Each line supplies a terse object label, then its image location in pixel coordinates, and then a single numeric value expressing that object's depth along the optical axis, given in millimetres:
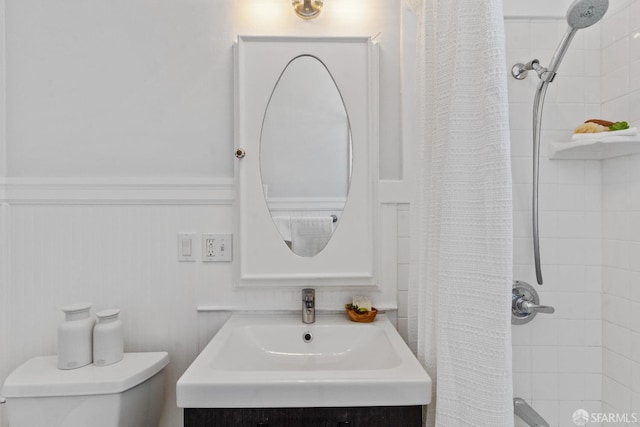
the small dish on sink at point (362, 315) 1369
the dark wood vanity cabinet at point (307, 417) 955
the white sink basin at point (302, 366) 939
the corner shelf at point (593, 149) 1171
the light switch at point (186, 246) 1446
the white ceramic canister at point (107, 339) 1255
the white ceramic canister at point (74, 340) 1232
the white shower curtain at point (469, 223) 862
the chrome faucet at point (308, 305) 1360
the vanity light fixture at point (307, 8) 1407
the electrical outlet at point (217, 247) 1450
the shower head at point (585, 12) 1073
